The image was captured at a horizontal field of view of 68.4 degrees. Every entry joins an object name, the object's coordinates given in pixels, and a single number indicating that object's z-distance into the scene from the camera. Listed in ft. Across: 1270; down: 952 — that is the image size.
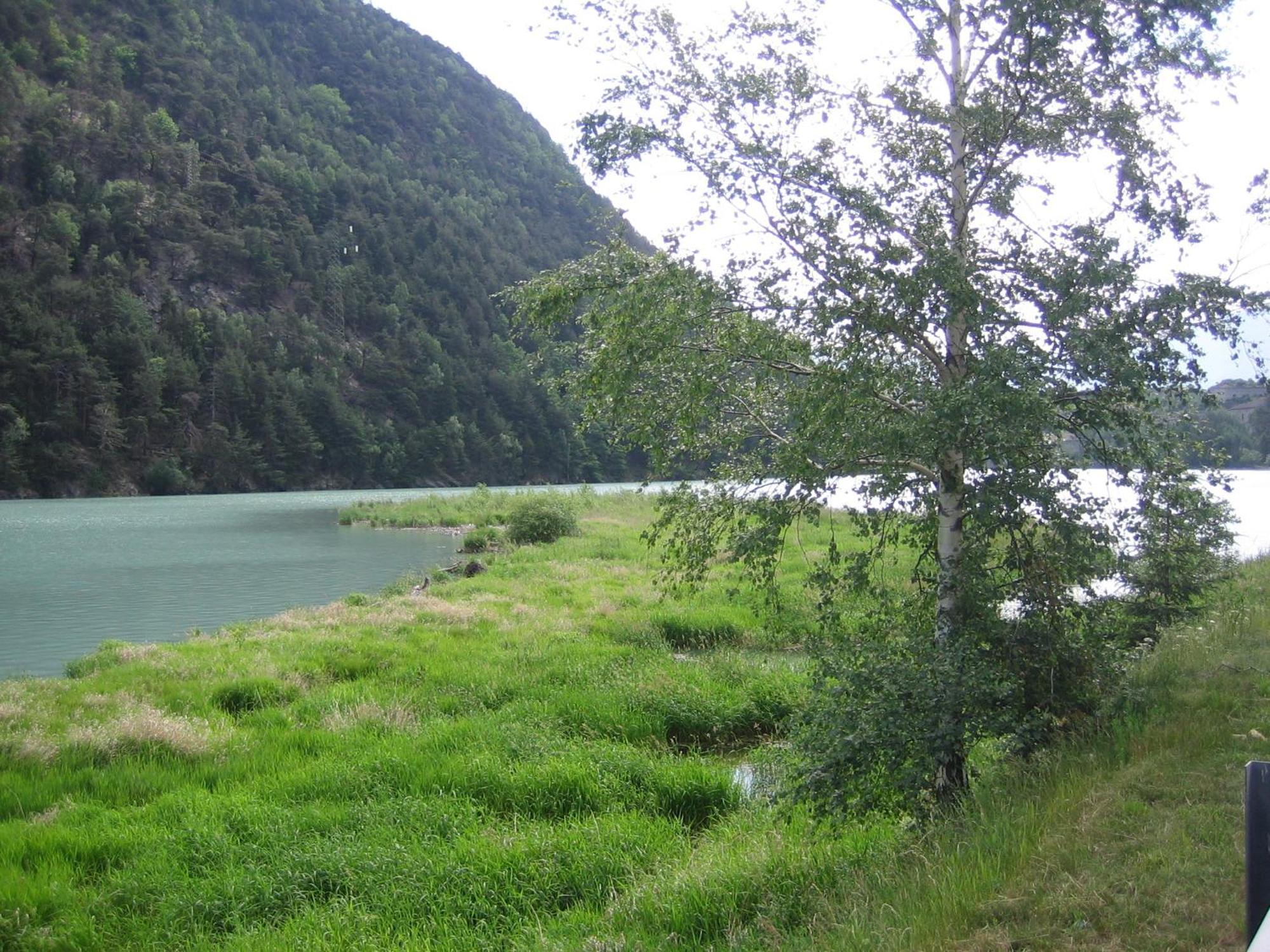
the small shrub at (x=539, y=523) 108.47
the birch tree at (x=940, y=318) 22.06
